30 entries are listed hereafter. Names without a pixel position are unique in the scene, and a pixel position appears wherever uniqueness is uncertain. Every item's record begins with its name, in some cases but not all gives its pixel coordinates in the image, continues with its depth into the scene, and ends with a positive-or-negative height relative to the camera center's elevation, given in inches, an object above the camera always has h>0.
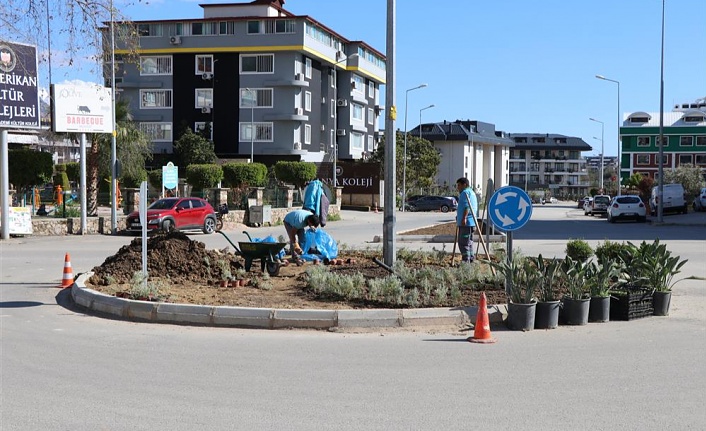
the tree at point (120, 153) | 1348.4 +87.4
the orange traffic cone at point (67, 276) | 528.4 -58.4
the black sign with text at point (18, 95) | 992.2 +131.7
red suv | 1143.6 -35.6
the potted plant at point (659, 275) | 411.8 -44.5
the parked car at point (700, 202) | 2048.5 -20.4
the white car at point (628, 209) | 1612.9 -31.6
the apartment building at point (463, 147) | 4311.0 +276.5
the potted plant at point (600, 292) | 387.9 -50.7
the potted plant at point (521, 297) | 367.2 -50.9
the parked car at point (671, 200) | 1838.6 -13.6
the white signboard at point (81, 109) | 1151.0 +131.1
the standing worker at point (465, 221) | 553.9 -20.1
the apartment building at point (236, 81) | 2596.0 +395.9
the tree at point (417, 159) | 2901.1 +134.2
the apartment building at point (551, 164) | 6028.5 +240.7
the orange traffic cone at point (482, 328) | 339.9 -60.6
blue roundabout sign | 412.5 -7.7
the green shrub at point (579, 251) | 538.6 -40.4
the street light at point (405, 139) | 2439.7 +187.3
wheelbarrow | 505.0 -40.8
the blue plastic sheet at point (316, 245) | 594.5 -40.7
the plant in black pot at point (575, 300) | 381.1 -53.5
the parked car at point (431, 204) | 2544.3 -34.5
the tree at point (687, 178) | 3002.0 +66.9
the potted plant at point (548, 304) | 372.8 -54.1
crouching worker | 587.2 -24.2
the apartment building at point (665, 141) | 4101.9 +294.9
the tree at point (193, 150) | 2492.6 +143.7
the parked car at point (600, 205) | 2236.7 -31.9
